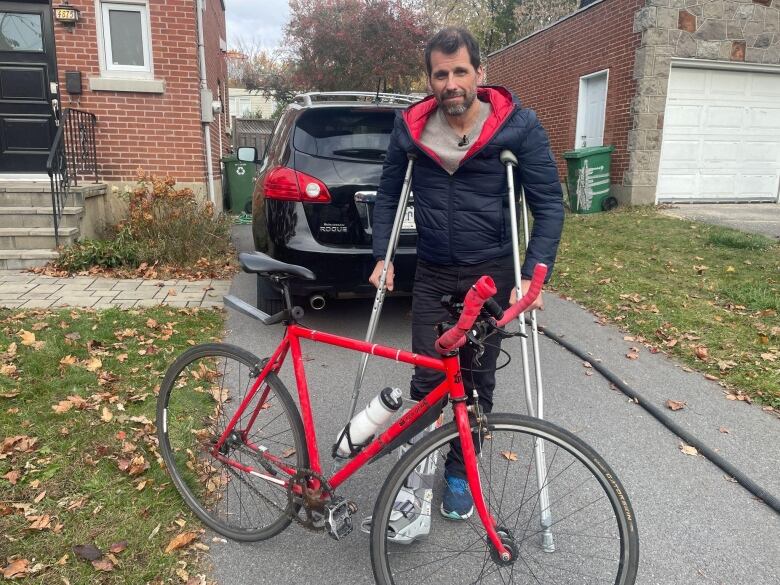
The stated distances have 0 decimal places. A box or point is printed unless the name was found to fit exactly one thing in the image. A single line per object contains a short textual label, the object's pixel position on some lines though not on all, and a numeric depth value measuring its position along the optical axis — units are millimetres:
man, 2449
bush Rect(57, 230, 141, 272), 6902
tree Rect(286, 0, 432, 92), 19609
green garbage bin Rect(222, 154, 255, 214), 12872
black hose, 3006
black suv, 4473
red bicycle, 1998
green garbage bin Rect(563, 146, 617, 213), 11766
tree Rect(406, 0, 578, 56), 22906
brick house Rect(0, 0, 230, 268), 8188
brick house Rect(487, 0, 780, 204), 11109
